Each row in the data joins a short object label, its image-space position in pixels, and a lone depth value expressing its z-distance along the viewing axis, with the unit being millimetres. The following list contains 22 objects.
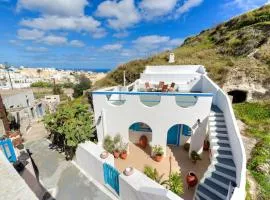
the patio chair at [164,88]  15734
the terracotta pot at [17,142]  12170
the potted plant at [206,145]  13360
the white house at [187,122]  8648
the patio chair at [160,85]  17311
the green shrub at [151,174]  9512
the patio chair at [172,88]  15929
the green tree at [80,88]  64944
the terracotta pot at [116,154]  13250
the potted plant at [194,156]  12203
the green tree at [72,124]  11453
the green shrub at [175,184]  8445
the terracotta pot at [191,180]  9844
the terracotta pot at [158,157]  12633
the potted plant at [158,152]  12613
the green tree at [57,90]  64425
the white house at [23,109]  19169
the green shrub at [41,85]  88188
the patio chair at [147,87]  17439
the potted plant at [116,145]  13281
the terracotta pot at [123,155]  13186
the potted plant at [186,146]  14077
